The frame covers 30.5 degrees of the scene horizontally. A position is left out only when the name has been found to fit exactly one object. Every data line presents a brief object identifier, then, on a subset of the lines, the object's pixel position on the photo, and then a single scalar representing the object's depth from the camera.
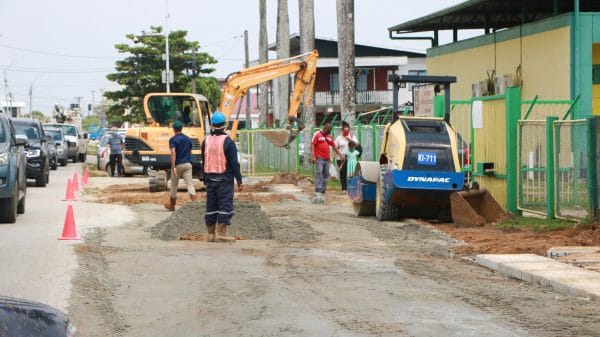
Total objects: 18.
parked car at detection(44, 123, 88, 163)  54.44
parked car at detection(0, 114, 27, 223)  18.58
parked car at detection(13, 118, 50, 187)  30.91
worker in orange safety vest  15.82
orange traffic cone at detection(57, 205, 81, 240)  16.19
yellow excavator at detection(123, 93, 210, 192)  29.69
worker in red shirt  25.64
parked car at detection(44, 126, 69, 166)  48.22
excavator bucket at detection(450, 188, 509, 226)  18.39
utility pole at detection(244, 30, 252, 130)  71.75
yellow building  28.39
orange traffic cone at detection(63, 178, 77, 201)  25.70
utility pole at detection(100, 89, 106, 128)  116.19
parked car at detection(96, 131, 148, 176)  40.56
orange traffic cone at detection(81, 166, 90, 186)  34.12
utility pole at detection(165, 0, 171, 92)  66.81
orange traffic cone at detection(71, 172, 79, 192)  29.29
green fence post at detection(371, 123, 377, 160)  28.17
